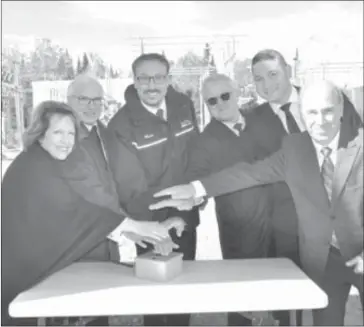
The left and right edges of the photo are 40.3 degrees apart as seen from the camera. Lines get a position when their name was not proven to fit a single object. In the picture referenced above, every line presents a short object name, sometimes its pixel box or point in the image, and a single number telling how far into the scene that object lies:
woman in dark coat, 2.35
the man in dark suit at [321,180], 2.37
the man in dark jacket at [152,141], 2.41
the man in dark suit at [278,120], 2.40
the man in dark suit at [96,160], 2.39
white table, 1.93
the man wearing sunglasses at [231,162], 2.40
